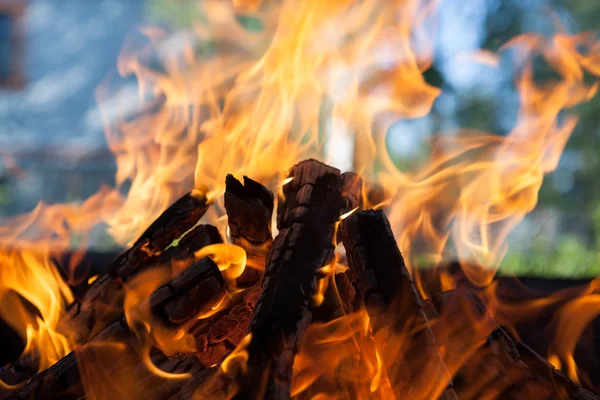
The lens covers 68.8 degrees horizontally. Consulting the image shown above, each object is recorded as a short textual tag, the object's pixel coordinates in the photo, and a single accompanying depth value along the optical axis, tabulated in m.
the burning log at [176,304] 1.83
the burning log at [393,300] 1.49
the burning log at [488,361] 1.80
